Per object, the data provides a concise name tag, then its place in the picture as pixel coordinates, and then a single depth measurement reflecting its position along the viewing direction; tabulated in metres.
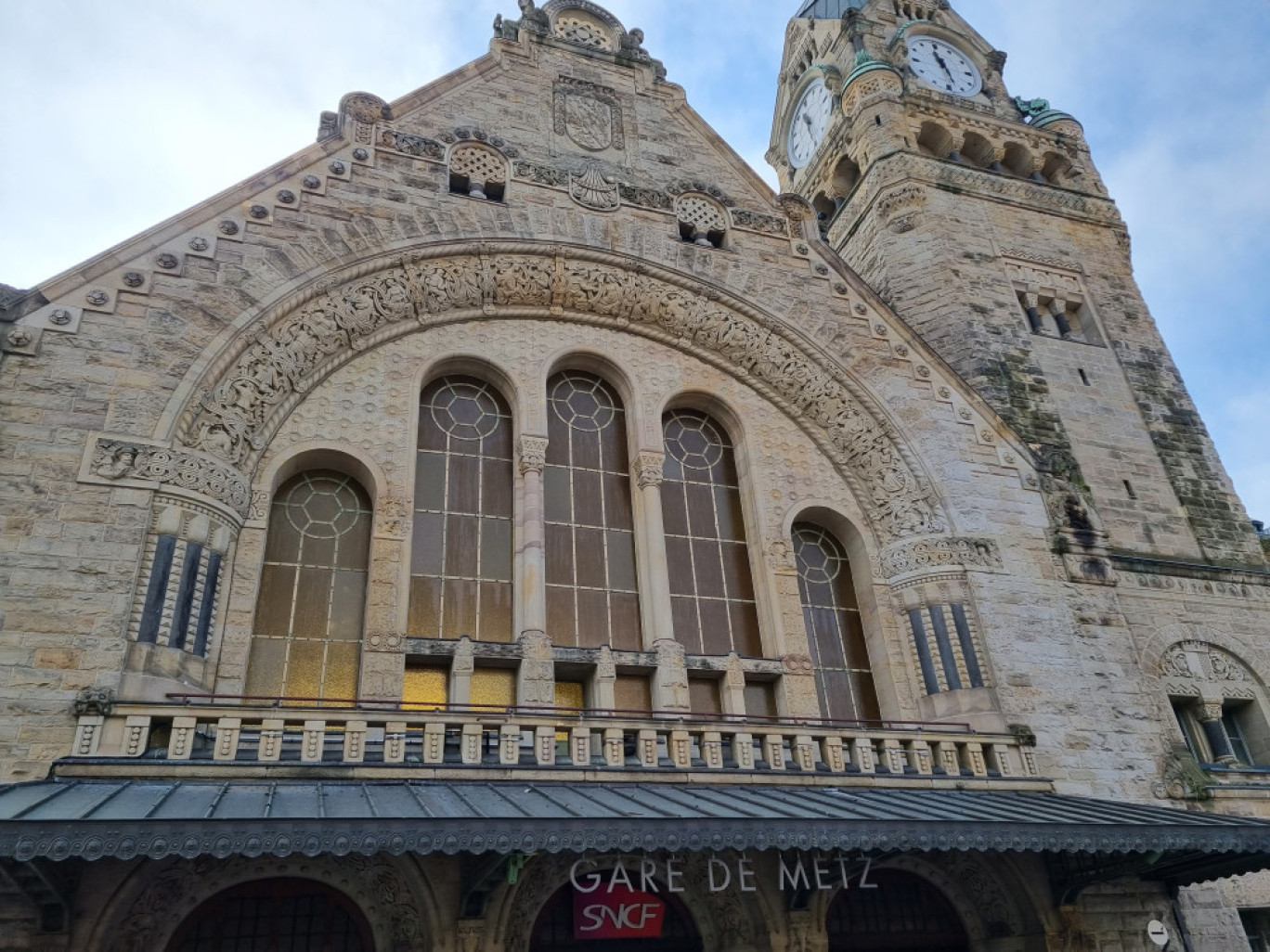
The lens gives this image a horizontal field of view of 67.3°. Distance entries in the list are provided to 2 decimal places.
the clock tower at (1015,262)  17.30
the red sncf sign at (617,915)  9.50
